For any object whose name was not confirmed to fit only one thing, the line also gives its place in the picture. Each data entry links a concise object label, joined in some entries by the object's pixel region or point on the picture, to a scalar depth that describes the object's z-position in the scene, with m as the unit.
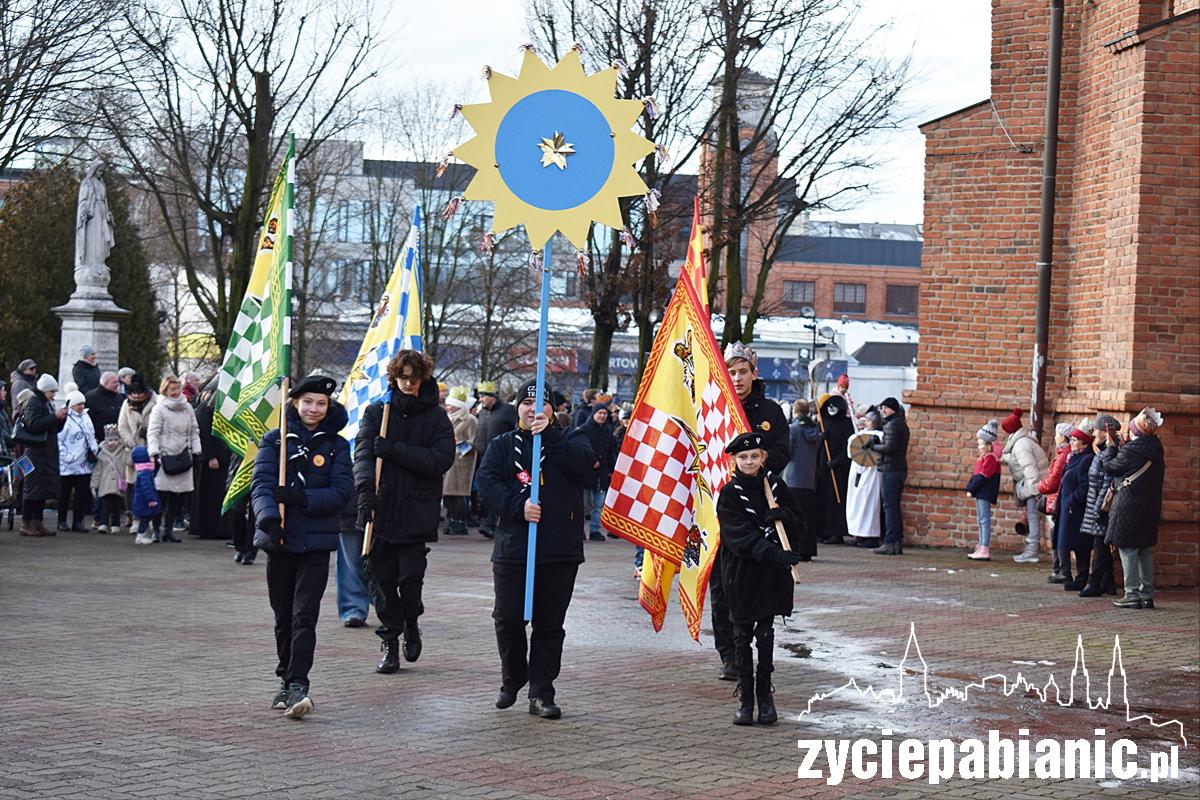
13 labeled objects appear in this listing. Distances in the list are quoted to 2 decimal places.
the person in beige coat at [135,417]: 19.73
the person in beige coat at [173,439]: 18.66
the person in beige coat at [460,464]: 22.70
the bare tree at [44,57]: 25.33
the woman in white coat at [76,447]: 19.80
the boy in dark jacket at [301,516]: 9.01
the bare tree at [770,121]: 32.53
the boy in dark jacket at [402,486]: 10.40
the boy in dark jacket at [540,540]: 9.28
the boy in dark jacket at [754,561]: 9.23
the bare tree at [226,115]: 32.47
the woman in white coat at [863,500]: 21.91
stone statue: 27.14
